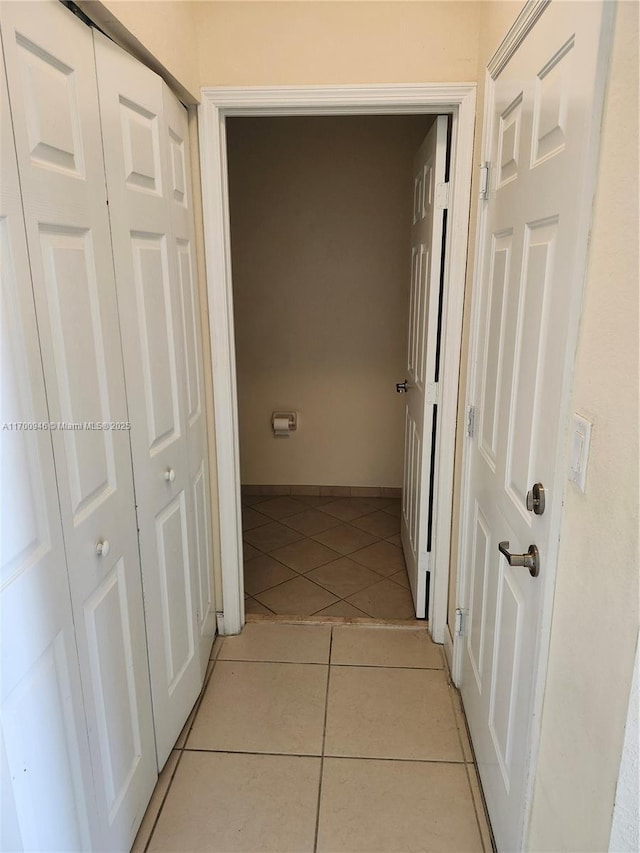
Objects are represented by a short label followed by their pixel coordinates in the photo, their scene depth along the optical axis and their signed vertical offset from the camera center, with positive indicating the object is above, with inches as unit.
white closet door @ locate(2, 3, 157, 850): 41.9 -6.1
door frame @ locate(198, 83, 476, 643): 76.6 +5.3
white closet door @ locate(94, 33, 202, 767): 56.1 -7.5
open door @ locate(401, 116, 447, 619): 86.7 -9.4
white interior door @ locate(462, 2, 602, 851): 42.1 -5.6
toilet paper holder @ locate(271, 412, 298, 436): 152.6 -32.6
